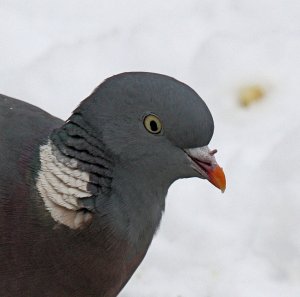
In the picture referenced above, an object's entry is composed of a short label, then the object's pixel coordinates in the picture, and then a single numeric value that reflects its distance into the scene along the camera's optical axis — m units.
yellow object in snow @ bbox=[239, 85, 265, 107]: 11.76
